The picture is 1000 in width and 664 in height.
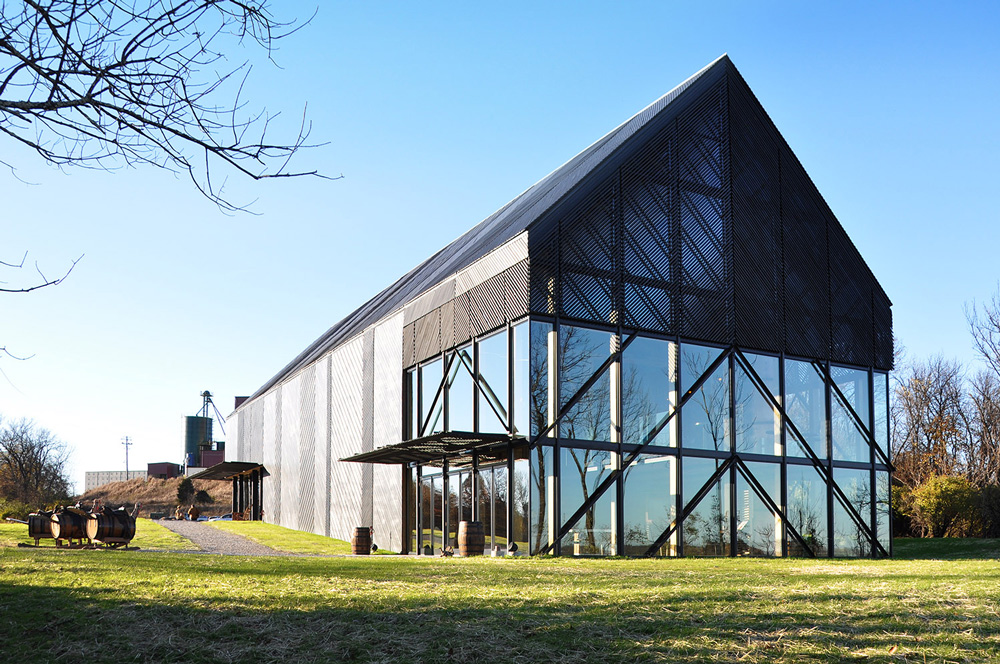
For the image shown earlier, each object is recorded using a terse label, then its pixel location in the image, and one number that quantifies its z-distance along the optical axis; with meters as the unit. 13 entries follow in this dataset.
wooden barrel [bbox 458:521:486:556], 20.66
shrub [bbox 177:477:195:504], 71.00
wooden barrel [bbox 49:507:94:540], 18.77
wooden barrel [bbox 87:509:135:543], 18.73
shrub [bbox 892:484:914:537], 37.88
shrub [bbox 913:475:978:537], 35.66
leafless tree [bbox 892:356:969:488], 45.75
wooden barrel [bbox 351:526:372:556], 24.19
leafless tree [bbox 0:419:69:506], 64.56
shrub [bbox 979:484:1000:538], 35.59
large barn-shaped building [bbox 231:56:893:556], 21.38
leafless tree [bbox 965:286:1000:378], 40.50
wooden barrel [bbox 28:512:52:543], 18.97
